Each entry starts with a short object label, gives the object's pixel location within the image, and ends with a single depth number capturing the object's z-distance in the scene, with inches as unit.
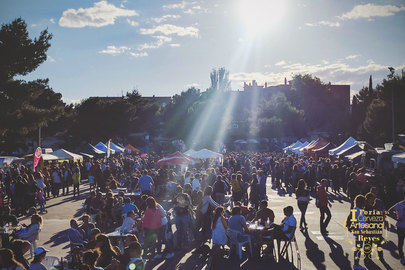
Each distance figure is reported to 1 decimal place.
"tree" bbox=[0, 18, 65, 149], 981.8
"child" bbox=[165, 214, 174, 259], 373.7
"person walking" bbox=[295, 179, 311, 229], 440.4
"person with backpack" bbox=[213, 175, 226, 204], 520.1
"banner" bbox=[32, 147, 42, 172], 764.0
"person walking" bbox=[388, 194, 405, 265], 312.8
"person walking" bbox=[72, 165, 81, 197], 779.4
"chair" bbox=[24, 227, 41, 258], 342.0
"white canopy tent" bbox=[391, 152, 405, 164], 732.3
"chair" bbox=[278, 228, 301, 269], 326.2
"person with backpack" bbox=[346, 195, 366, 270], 308.6
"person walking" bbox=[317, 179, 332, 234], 426.0
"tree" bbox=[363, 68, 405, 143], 1737.2
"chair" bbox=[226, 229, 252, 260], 342.0
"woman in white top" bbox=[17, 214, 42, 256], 337.4
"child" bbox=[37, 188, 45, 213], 616.4
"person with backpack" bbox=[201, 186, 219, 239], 411.5
